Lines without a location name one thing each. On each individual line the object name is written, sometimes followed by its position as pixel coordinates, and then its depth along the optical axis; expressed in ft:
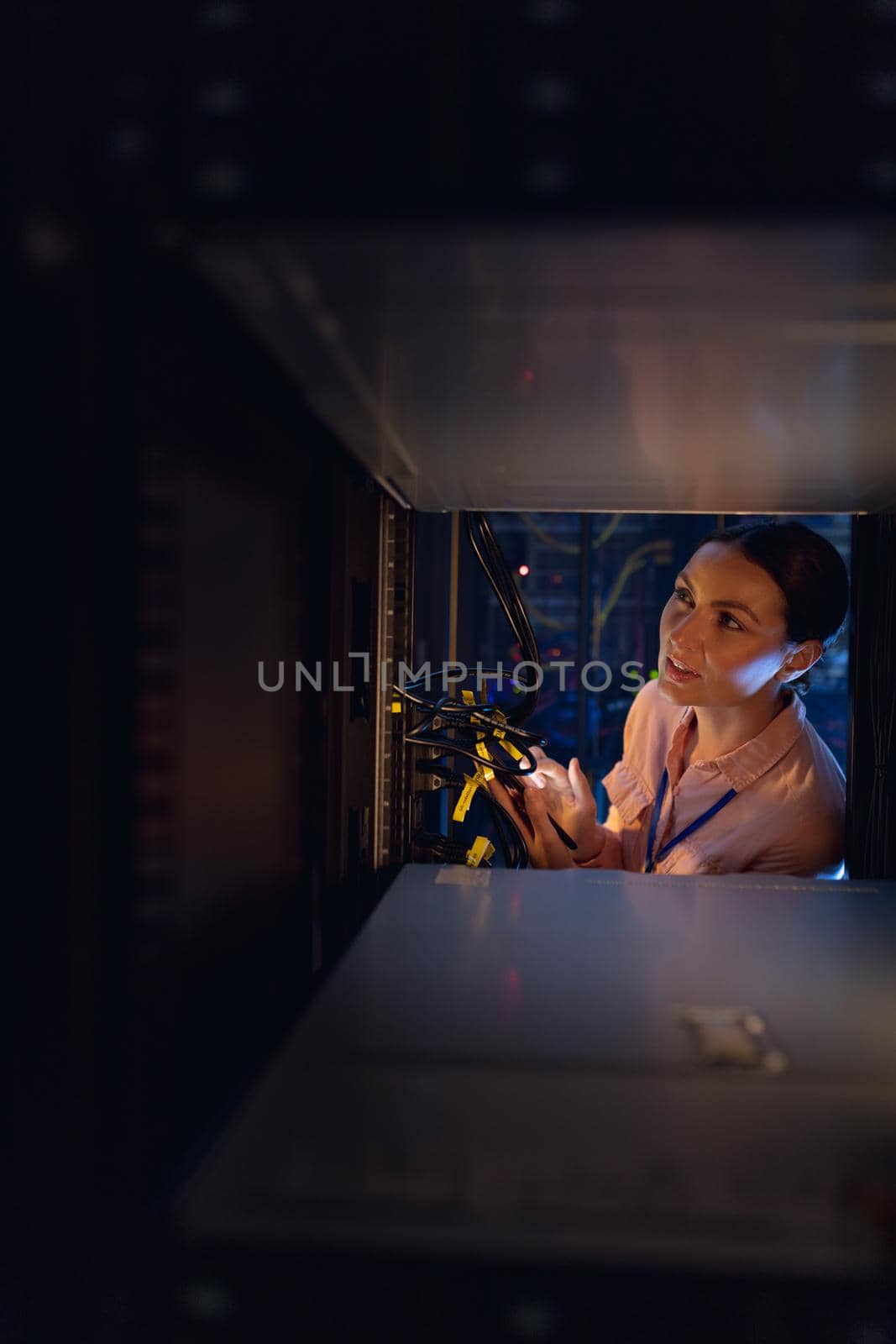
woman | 4.46
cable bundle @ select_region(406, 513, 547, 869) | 3.76
